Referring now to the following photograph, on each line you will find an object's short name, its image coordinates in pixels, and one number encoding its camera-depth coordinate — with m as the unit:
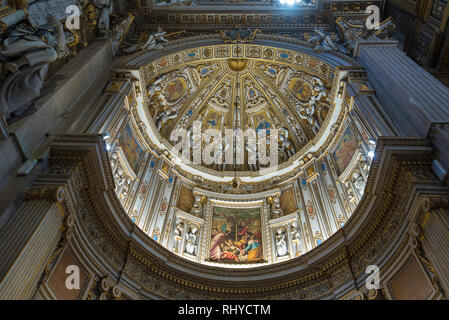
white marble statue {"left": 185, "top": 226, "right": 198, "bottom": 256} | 11.96
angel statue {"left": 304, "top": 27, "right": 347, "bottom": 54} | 13.70
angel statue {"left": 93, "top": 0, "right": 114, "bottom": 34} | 12.92
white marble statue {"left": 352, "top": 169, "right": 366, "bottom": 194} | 10.54
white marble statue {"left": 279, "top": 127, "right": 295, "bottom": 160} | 15.23
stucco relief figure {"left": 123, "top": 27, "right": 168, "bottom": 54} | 13.63
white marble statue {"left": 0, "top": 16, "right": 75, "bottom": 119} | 7.13
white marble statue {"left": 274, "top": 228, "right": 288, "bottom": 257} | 11.92
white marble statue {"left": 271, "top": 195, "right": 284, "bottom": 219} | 13.30
